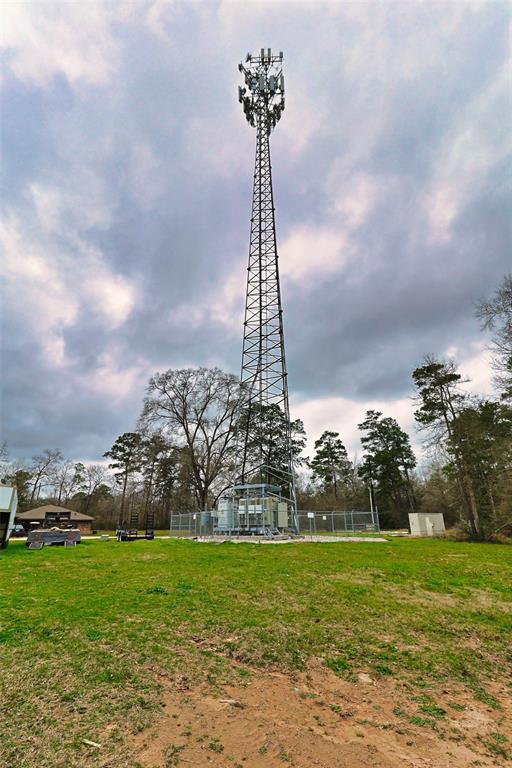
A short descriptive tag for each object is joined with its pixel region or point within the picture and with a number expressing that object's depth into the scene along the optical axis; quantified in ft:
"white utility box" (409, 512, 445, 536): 89.25
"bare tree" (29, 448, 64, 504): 177.34
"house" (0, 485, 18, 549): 55.31
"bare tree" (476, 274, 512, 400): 59.21
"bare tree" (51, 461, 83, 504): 189.47
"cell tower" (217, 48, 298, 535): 73.56
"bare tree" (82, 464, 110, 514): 188.14
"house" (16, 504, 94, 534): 119.36
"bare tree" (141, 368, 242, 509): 116.26
